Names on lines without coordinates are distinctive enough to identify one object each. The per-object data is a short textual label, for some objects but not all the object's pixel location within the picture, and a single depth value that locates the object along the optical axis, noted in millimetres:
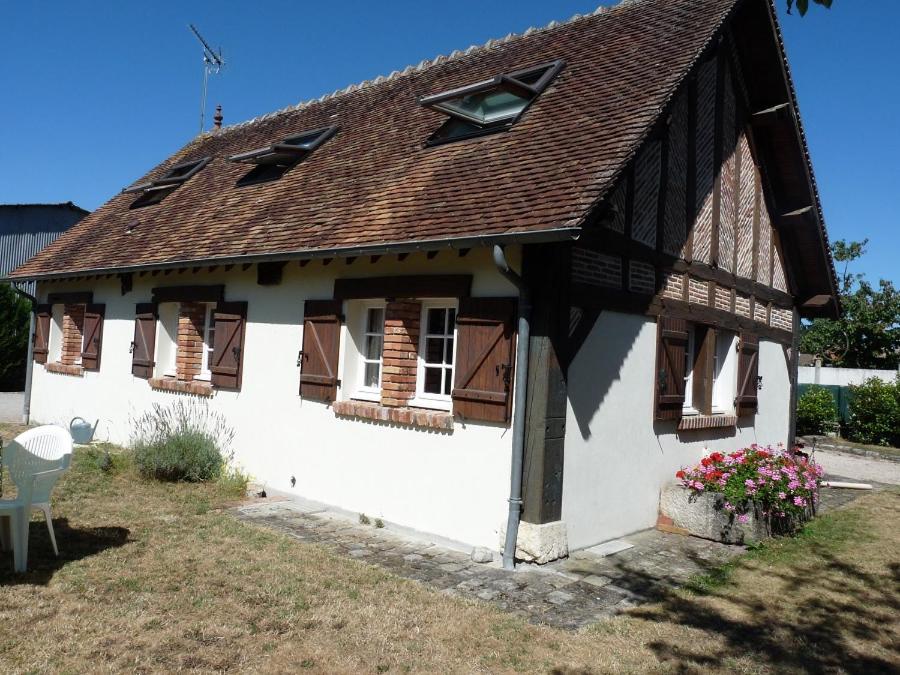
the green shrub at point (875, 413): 18047
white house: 6180
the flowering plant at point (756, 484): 7156
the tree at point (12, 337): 19719
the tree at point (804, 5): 2986
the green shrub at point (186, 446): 8516
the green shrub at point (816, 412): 18984
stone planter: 7082
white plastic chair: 5066
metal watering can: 10711
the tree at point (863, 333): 30844
